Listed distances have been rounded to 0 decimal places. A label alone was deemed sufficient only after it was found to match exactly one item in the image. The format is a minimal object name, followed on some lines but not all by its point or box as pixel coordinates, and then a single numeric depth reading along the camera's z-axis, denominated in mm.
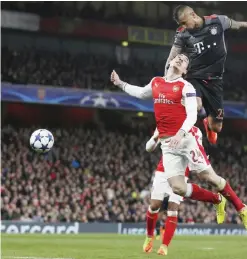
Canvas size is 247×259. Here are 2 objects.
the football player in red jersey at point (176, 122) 11797
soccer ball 14820
